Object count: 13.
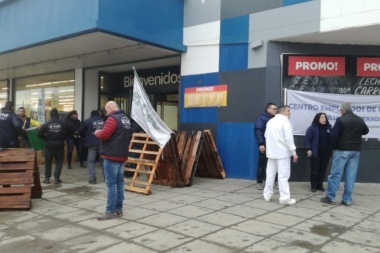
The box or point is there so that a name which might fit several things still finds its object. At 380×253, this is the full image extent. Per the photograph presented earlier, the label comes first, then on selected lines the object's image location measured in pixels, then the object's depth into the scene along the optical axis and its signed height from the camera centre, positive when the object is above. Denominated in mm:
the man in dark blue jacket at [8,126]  7574 -95
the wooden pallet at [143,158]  7062 -689
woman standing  7215 -329
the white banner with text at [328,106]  8055 +505
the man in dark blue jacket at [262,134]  7270 -125
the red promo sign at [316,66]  8109 +1390
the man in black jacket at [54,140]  8078 -389
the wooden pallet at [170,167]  7488 -869
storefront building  7527 +1898
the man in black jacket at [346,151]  6148 -349
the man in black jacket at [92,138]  8281 -332
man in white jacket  6188 -317
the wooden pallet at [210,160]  8500 -780
